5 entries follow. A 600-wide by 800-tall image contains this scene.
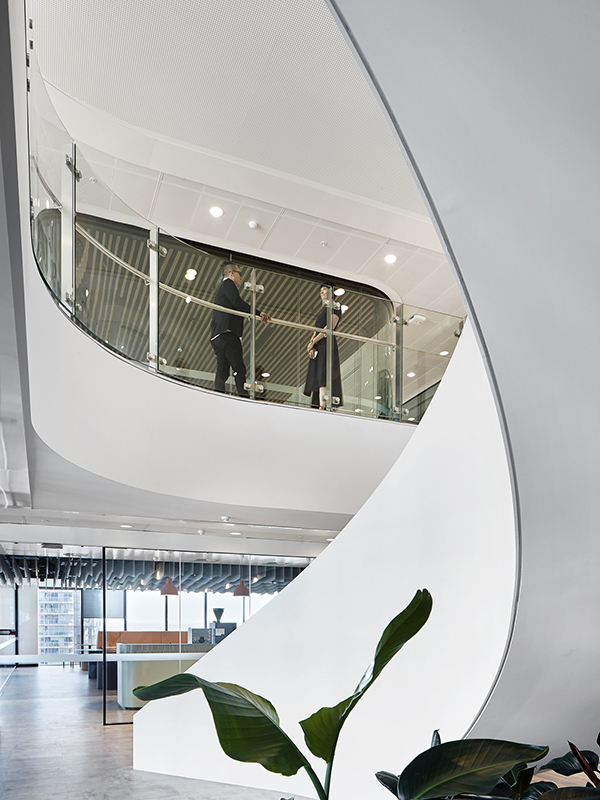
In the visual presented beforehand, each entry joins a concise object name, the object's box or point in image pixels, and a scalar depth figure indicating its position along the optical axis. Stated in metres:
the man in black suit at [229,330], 6.55
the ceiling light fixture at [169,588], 10.95
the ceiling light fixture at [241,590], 11.45
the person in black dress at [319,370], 7.01
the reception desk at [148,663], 10.22
